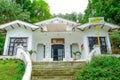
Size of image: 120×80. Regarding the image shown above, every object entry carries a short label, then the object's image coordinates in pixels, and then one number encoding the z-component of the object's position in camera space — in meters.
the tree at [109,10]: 9.05
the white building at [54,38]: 7.50
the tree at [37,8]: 15.38
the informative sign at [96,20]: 5.87
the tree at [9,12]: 10.43
